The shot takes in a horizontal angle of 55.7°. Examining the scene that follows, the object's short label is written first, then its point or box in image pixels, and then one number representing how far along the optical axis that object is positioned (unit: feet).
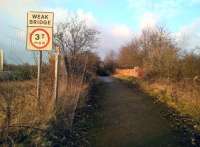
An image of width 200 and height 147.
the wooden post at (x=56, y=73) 20.15
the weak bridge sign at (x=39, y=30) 19.90
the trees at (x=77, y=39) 62.86
